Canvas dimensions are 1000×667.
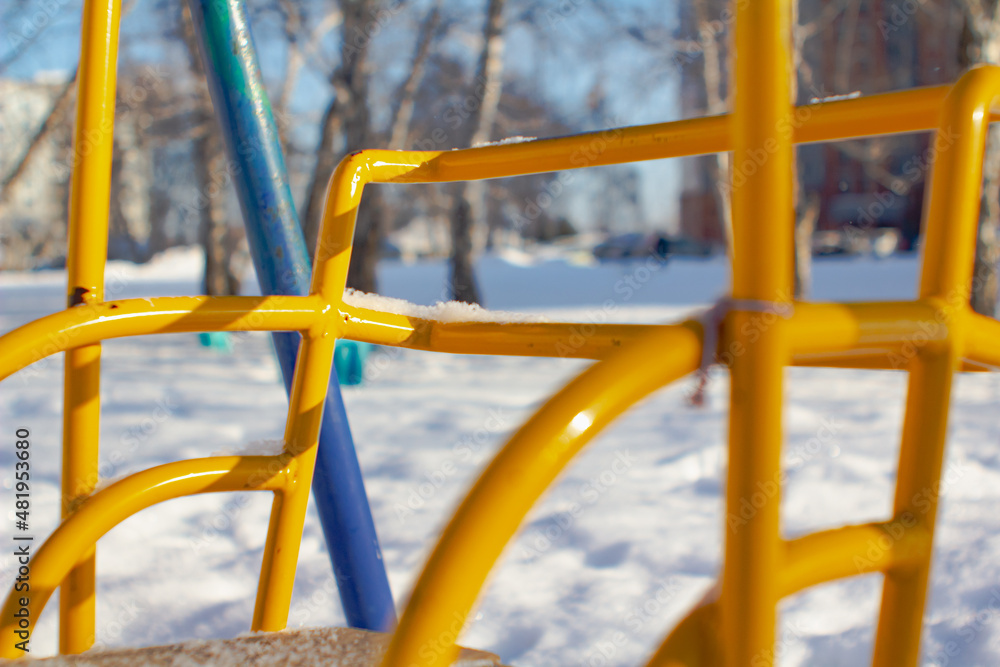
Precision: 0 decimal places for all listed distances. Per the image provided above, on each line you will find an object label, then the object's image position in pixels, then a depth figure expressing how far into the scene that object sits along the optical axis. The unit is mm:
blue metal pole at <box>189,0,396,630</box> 1142
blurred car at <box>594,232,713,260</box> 26019
